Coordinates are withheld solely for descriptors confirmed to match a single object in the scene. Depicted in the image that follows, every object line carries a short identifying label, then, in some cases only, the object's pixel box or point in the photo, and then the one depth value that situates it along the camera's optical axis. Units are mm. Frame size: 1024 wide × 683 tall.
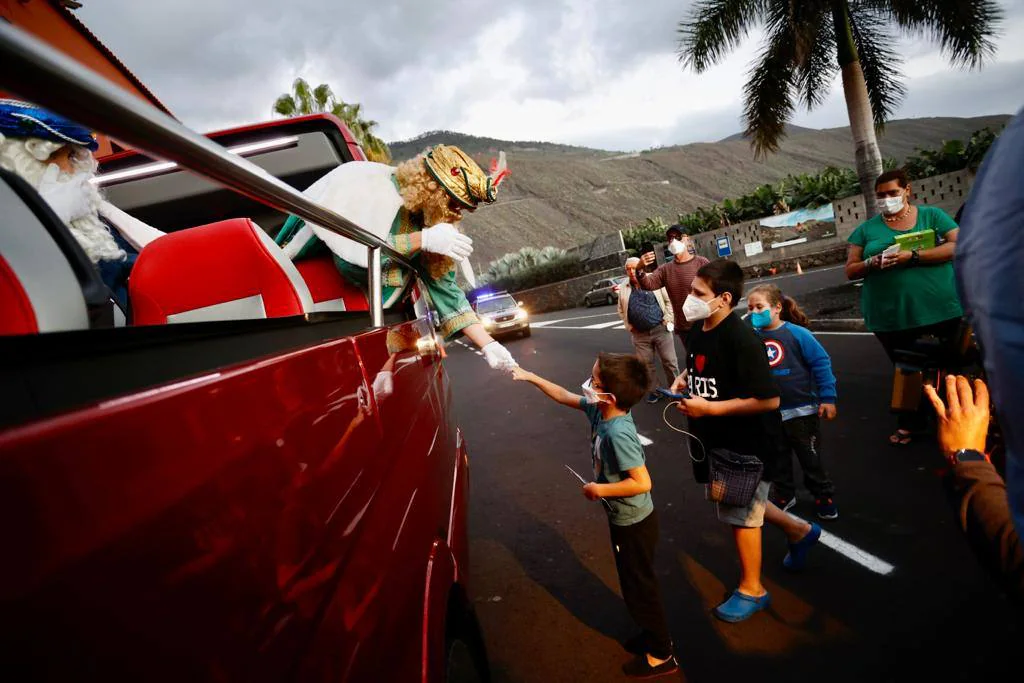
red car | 401
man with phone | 5215
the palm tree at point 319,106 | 26562
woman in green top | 3479
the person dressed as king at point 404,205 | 2170
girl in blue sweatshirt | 2971
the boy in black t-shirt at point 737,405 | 2277
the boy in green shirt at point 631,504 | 2139
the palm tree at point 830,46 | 9297
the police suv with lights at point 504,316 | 13852
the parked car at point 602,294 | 21000
